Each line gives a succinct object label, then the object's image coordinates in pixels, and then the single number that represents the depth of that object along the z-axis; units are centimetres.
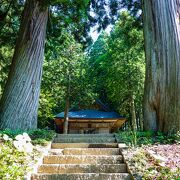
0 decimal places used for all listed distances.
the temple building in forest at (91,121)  1159
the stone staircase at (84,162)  270
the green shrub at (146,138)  368
